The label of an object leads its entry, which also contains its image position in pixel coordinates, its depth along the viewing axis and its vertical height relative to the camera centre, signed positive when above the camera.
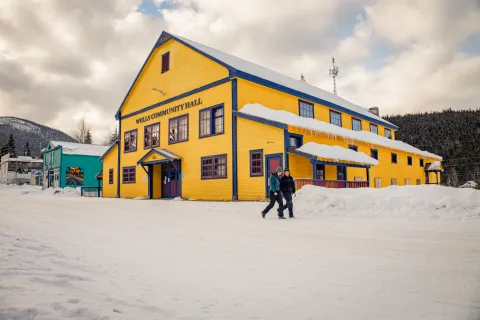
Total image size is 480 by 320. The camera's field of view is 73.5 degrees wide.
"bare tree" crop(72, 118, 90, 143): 70.64 +11.61
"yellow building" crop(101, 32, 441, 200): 17.92 +3.19
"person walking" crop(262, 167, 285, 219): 10.81 -0.31
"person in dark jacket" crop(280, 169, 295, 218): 10.95 -0.18
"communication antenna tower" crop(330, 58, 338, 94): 42.34 +14.27
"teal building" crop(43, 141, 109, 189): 42.72 +3.09
